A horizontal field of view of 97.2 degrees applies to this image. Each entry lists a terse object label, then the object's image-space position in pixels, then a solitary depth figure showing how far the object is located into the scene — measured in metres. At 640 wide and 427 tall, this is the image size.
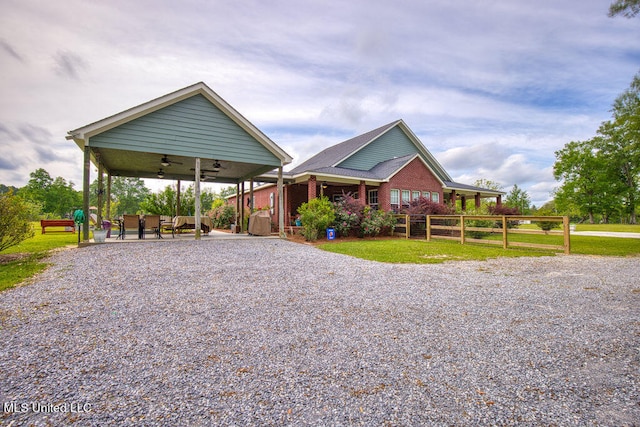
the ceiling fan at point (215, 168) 12.56
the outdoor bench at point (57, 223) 17.59
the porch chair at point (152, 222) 12.01
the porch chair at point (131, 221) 12.07
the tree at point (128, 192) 65.92
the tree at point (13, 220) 7.55
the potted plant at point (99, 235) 9.83
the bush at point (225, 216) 21.47
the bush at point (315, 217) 12.92
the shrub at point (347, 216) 13.87
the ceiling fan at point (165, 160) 11.56
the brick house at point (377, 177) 16.36
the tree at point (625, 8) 9.52
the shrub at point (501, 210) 19.41
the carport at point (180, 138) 9.73
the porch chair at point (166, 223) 12.46
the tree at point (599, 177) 39.56
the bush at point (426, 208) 15.48
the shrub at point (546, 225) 18.62
